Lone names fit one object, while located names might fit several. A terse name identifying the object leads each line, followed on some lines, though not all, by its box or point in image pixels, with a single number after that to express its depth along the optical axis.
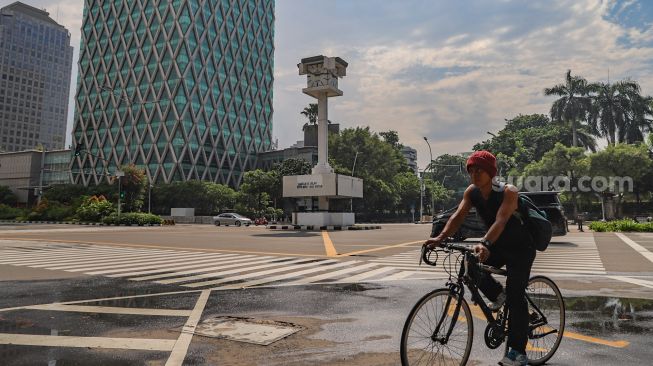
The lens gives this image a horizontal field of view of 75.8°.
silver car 49.78
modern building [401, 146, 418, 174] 187.04
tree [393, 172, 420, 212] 77.29
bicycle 3.21
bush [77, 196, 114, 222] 46.19
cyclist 3.40
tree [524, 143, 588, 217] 53.29
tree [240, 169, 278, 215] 64.94
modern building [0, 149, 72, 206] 100.19
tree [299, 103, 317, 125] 86.81
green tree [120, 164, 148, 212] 58.38
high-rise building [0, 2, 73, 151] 150.00
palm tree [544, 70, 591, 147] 63.09
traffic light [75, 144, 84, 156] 34.19
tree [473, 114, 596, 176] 70.01
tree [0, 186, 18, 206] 90.68
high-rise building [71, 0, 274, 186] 93.56
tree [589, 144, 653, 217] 48.00
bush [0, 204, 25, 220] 57.97
